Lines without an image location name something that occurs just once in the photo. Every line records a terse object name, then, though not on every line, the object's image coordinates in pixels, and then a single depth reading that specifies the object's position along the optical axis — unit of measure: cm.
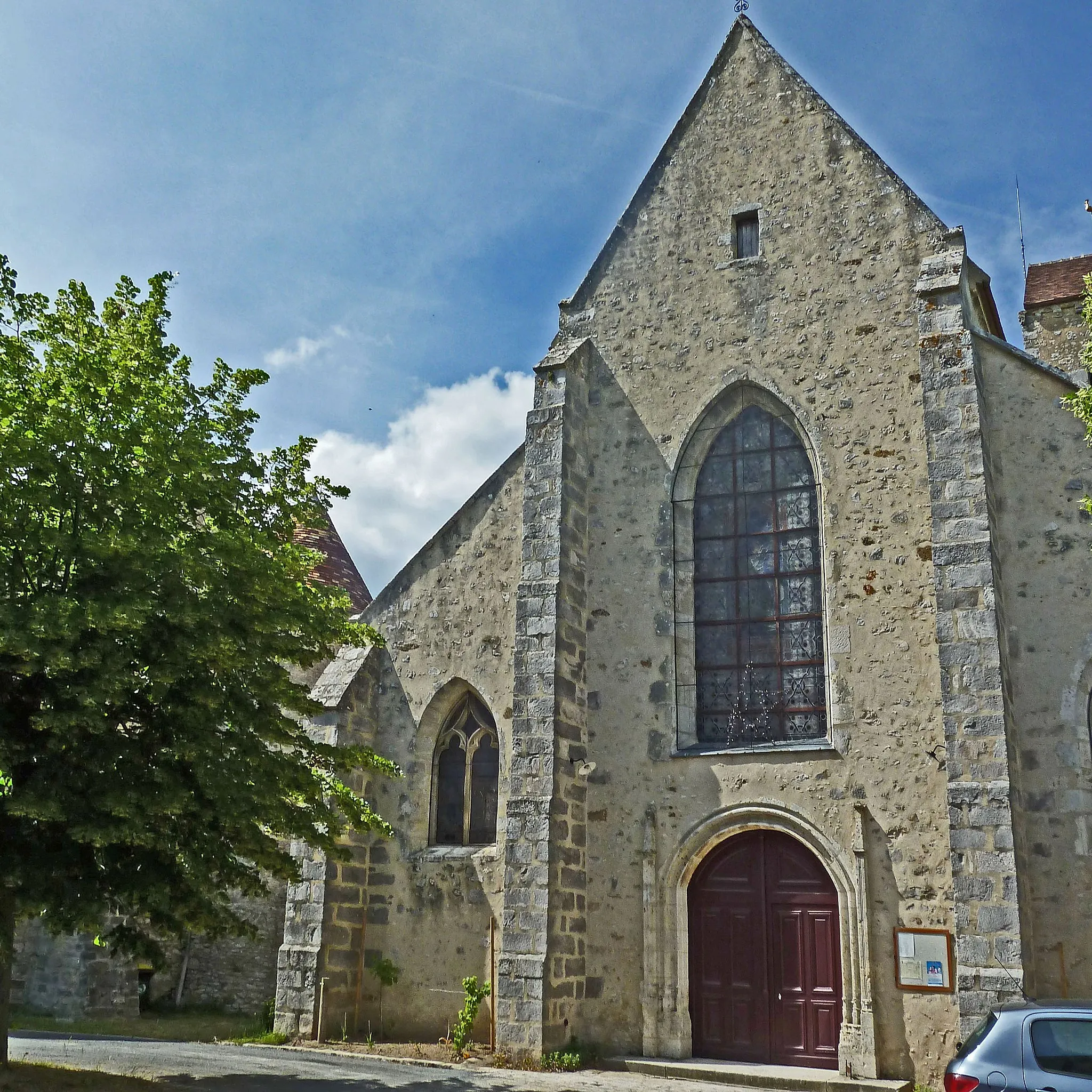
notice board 1077
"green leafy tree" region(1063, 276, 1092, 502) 983
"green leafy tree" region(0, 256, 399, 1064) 827
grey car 652
